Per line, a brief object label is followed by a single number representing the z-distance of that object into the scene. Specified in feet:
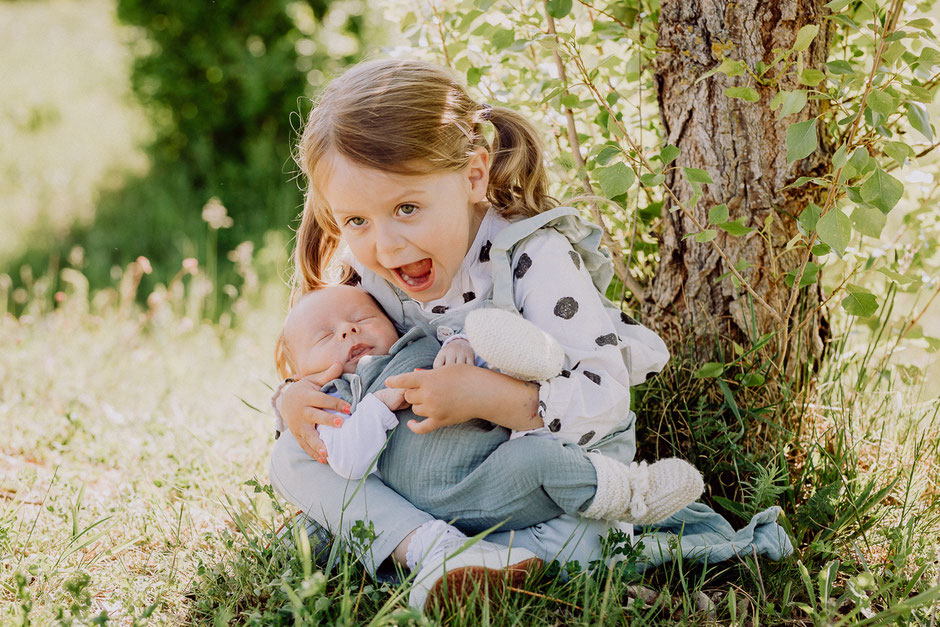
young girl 6.18
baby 6.11
